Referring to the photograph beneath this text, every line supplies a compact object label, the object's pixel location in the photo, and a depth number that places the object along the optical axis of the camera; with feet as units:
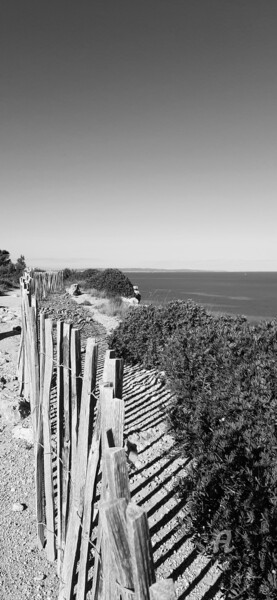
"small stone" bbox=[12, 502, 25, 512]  10.97
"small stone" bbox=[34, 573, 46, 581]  8.64
